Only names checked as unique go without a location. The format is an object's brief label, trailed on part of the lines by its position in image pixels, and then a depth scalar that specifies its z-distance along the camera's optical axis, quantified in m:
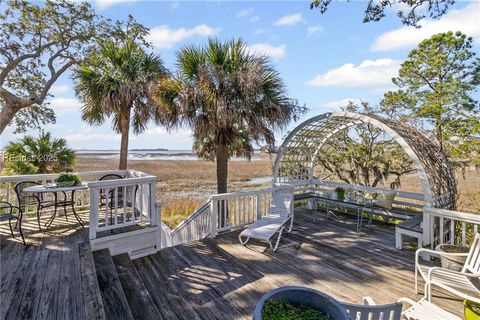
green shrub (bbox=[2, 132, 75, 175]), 7.19
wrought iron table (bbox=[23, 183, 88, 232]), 4.10
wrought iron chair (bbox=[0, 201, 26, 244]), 3.62
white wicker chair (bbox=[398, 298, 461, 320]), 2.28
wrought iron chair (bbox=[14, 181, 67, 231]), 4.55
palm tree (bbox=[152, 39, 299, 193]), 5.91
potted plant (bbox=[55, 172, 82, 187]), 4.46
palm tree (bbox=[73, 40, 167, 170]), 7.16
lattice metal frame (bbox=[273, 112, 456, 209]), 4.91
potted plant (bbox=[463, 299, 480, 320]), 1.94
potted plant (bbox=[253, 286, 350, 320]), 1.37
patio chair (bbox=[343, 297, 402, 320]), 1.72
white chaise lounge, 4.72
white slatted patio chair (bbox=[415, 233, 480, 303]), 2.68
